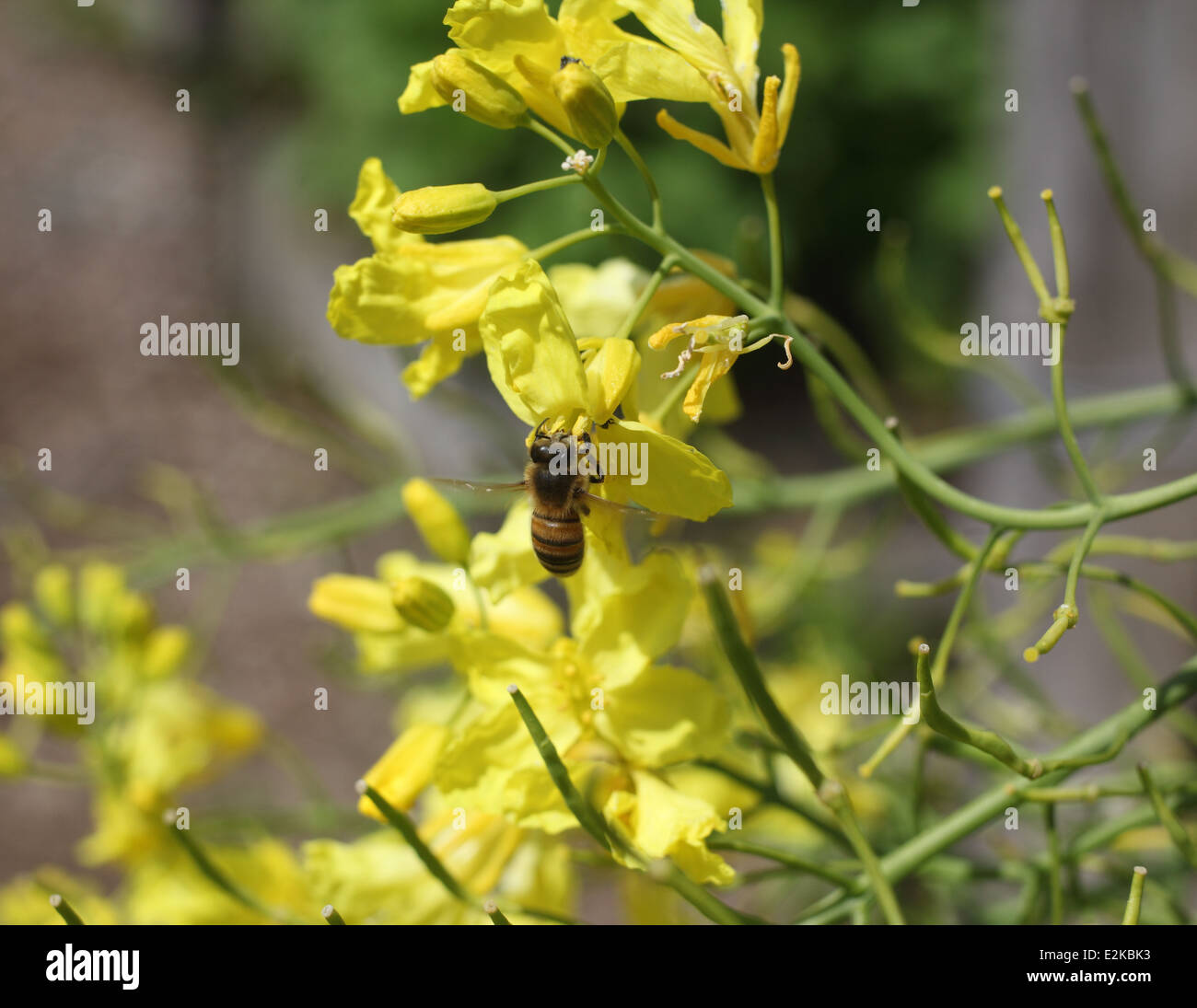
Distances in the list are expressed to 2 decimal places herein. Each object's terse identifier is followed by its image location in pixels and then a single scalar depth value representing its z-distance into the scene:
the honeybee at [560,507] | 0.30
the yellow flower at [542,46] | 0.29
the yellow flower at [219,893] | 0.34
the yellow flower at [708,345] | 0.28
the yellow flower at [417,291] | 0.29
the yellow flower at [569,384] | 0.28
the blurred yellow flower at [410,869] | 0.31
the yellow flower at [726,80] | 0.29
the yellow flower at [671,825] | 0.29
